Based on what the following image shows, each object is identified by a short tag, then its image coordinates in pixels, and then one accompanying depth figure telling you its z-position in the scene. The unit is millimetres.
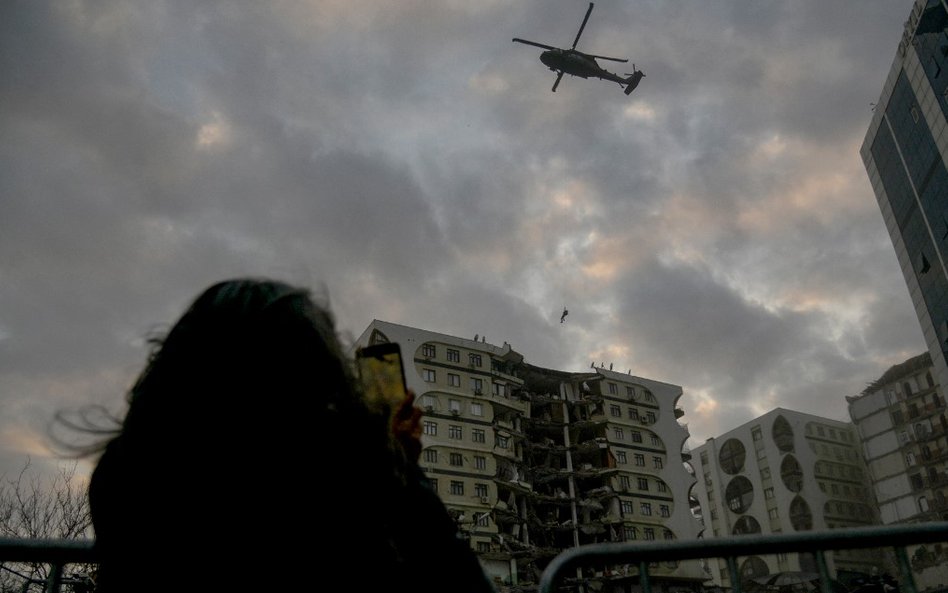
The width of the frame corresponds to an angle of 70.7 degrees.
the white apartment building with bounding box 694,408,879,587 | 64750
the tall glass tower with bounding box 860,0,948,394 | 37438
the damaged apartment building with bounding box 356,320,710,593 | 40875
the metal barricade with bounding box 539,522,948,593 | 2564
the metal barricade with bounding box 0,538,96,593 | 2322
